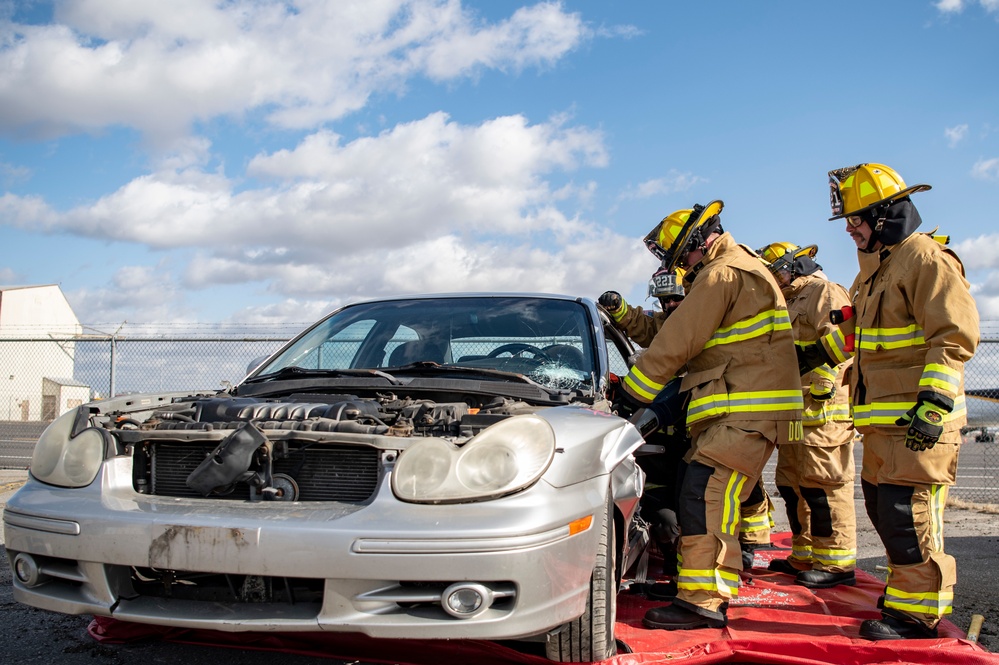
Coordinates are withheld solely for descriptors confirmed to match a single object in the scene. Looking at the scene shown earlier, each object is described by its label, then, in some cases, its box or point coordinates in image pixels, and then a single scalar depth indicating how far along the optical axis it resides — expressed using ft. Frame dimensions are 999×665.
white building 33.73
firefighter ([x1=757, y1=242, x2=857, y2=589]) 14.53
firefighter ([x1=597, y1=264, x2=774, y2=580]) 13.89
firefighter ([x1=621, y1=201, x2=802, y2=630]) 11.05
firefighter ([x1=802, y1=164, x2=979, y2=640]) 10.22
